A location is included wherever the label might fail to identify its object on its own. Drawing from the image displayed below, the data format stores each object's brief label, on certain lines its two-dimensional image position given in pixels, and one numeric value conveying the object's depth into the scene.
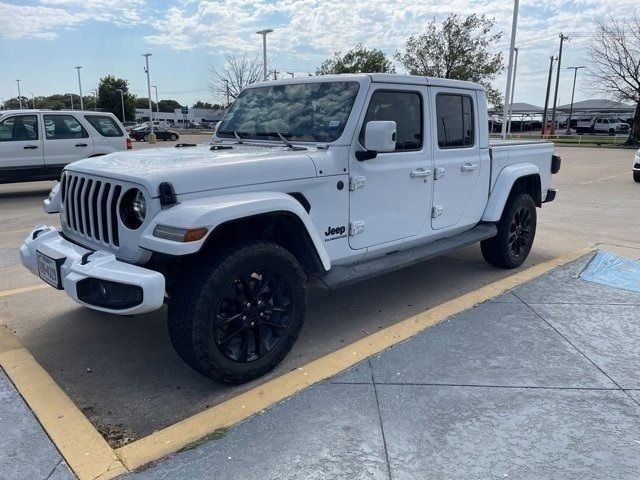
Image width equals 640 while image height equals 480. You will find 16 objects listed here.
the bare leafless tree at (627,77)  35.09
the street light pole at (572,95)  56.63
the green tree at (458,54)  33.47
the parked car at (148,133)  42.56
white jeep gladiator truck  2.90
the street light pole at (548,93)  50.37
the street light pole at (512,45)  21.44
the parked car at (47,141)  10.72
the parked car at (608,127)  51.59
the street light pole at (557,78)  52.03
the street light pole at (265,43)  25.22
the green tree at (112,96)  73.94
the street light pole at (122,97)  72.50
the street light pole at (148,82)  41.62
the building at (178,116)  92.50
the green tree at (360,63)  37.38
